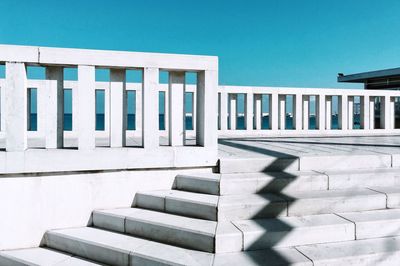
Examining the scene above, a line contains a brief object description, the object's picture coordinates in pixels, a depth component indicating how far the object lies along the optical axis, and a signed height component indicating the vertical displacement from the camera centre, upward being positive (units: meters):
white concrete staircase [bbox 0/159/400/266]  2.77 -0.98
